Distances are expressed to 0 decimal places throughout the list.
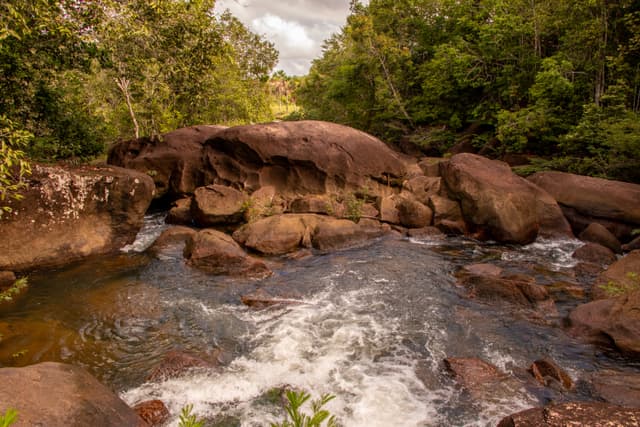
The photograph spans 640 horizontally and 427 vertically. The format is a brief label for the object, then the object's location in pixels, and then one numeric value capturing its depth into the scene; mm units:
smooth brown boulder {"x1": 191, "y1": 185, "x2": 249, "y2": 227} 11758
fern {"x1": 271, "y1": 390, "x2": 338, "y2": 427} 1449
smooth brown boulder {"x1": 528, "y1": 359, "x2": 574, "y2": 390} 5082
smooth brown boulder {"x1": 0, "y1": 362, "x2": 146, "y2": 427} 3363
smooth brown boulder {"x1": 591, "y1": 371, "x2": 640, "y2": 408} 4734
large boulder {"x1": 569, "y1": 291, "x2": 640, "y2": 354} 5730
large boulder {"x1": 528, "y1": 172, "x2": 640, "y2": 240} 10359
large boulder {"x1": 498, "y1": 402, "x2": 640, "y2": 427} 3631
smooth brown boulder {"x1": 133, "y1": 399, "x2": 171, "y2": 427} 4328
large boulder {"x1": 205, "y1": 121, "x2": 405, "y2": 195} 13273
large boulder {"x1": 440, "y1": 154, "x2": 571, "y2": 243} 10523
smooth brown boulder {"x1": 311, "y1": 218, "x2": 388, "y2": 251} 10477
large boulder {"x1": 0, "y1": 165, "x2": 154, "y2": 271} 8031
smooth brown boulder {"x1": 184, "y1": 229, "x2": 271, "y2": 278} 8656
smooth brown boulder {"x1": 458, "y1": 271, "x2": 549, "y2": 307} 7195
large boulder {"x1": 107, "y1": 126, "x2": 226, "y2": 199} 14266
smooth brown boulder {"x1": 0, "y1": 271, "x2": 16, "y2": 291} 7320
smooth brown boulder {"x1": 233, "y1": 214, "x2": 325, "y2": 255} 10047
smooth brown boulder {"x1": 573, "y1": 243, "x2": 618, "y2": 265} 9203
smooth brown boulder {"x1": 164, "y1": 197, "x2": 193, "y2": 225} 12641
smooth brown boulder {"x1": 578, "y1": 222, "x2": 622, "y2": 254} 9944
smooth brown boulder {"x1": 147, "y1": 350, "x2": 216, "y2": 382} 5141
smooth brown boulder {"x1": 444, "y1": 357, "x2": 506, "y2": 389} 5066
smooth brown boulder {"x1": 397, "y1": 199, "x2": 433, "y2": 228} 11781
